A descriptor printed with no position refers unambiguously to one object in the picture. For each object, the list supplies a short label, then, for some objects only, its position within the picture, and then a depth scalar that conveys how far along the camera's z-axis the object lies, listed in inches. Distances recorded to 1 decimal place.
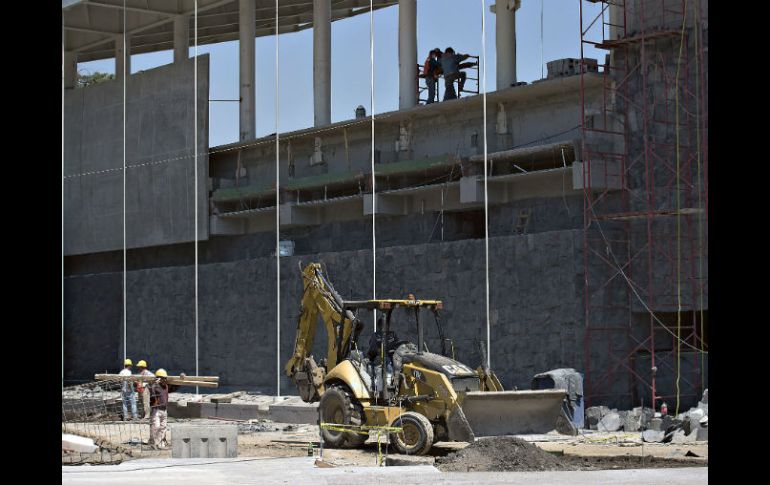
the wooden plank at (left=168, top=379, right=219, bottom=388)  876.0
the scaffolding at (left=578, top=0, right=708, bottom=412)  1088.8
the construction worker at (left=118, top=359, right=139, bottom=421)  1170.6
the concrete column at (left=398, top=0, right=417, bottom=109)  1489.9
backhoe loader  792.9
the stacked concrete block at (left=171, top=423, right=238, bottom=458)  761.6
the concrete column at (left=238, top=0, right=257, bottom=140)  1692.9
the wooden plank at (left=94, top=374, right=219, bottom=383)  900.6
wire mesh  761.0
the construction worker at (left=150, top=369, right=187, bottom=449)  877.2
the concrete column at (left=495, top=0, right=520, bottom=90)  1384.1
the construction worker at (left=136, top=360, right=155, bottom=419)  1197.1
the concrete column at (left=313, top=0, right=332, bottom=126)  1601.9
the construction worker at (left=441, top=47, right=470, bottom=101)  1433.3
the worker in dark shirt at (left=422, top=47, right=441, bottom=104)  1469.0
